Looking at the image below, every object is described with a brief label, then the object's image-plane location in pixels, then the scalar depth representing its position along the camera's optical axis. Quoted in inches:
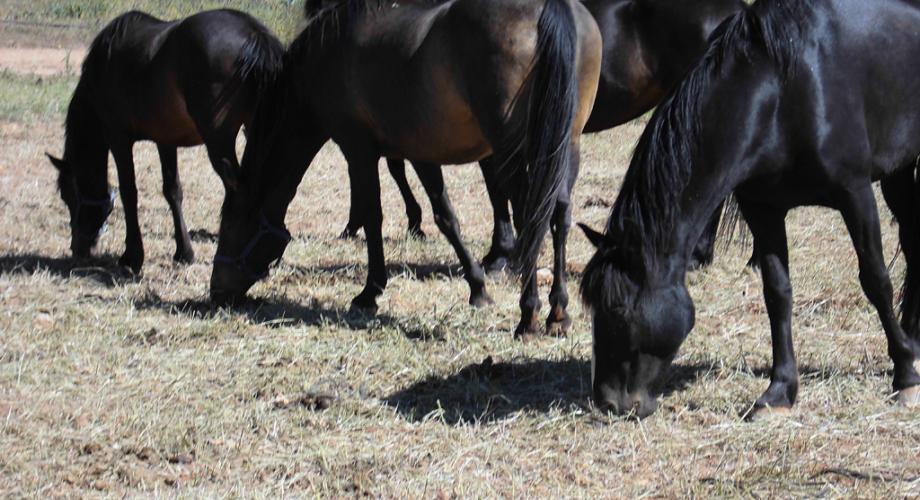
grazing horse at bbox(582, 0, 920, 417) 357.5
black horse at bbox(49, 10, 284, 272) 586.9
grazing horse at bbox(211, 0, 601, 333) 444.8
